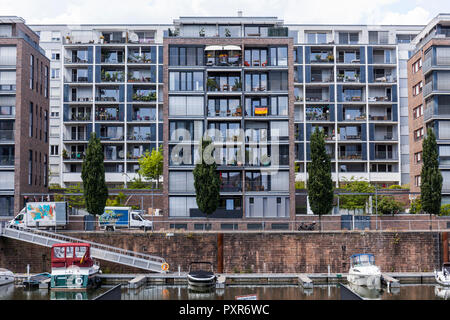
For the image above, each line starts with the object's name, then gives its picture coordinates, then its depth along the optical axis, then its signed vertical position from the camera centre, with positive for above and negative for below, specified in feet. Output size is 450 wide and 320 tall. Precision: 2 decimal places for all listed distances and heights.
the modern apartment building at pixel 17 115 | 177.68 +23.66
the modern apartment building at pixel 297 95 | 278.46 +47.33
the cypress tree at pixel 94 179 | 149.38 +0.52
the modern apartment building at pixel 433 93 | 204.44 +36.11
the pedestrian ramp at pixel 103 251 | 135.95 -19.08
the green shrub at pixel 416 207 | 195.83 -10.72
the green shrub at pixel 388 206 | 194.90 -10.17
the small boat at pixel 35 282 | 123.15 -24.53
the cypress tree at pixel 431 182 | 154.71 -0.73
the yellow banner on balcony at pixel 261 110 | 181.77 +24.85
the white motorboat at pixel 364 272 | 121.66 -22.22
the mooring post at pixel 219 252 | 139.44 -19.68
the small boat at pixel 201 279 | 118.73 -23.15
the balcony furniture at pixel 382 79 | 280.72 +55.38
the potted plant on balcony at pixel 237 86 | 184.24 +34.00
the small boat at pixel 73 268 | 121.39 -21.22
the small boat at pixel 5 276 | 125.26 -23.70
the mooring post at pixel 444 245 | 140.26 -18.00
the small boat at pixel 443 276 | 123.44 -23.68
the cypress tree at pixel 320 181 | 149.48 -0.29
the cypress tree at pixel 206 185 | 153.69 -1.55
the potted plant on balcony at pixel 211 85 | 183.52 +34.26
